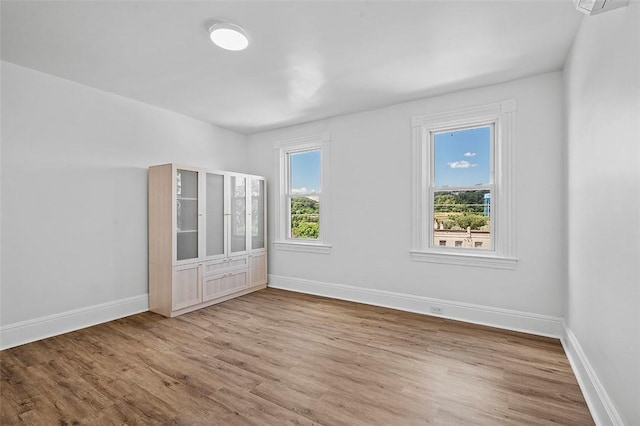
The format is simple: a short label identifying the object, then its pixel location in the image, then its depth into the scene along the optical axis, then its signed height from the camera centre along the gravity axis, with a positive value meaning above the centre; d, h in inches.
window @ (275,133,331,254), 176.9 +11.9
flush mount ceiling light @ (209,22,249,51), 88.5 +54.2
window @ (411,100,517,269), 126.6 +12.3
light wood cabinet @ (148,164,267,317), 143.3 -12.0
